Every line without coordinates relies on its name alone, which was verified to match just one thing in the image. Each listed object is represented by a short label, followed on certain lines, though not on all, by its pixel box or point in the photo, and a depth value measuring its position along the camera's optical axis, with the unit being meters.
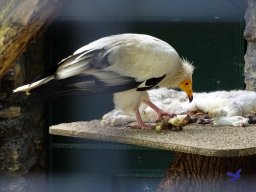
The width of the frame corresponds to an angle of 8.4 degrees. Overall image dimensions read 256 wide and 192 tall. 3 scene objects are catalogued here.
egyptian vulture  5.45
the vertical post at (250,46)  6.19
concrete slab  5.20
